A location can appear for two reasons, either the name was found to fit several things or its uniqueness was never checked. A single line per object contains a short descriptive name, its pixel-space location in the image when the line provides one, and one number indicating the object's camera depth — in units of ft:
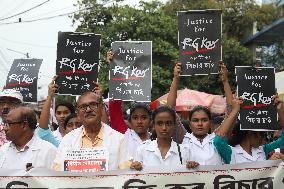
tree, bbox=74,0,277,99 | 81.97
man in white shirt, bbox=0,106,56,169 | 15.97
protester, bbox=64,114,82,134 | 21.86
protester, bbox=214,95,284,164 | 17.22
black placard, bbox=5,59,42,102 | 26.89
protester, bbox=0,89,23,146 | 19.79
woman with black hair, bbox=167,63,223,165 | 17.61
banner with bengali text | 16.02
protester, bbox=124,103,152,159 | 20.17
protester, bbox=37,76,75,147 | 18.70
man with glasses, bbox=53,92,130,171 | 15.64
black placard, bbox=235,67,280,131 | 20.30
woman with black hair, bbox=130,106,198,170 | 16.78
